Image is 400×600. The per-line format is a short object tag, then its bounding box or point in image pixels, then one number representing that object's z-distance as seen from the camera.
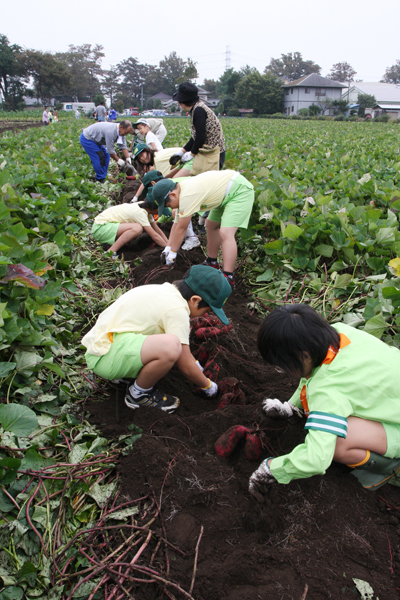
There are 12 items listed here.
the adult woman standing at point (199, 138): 4.59
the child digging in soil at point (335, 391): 1.56
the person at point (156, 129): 7.93
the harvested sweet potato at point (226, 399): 2.52
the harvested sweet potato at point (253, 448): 2.04
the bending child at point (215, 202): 3.76
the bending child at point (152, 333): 2.24
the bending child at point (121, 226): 4.93
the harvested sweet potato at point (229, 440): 2.09
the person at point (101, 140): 7.55
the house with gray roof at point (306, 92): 64.06
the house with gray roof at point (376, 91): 68.88
